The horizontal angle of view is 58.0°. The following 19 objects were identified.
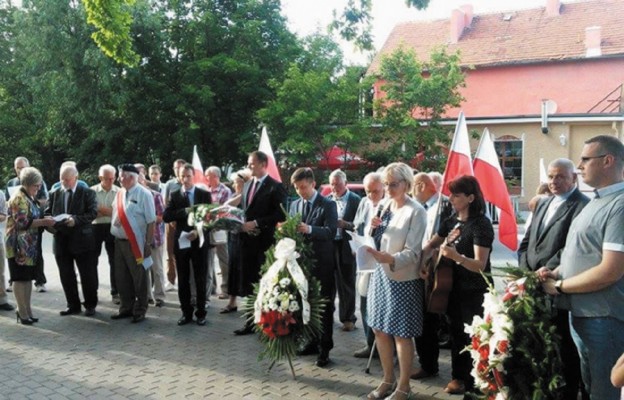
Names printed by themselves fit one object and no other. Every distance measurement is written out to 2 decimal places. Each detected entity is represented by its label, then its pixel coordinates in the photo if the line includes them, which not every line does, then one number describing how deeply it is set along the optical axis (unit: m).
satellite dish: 26.71
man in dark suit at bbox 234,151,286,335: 6.62
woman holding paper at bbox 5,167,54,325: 7.10
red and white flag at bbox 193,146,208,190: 9.99
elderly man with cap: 7.27
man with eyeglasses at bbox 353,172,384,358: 5.84
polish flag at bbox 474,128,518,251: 5.84
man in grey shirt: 3.24
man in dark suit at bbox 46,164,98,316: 7.58
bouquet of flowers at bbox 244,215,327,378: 5.12
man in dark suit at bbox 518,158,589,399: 4.26
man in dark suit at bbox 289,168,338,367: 5.67
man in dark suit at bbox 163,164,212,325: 7.07
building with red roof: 24.34
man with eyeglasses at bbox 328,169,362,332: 6.98
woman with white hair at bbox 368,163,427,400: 4.52
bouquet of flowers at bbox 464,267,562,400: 3.56
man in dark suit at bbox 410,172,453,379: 5.33
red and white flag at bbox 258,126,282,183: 7.46
